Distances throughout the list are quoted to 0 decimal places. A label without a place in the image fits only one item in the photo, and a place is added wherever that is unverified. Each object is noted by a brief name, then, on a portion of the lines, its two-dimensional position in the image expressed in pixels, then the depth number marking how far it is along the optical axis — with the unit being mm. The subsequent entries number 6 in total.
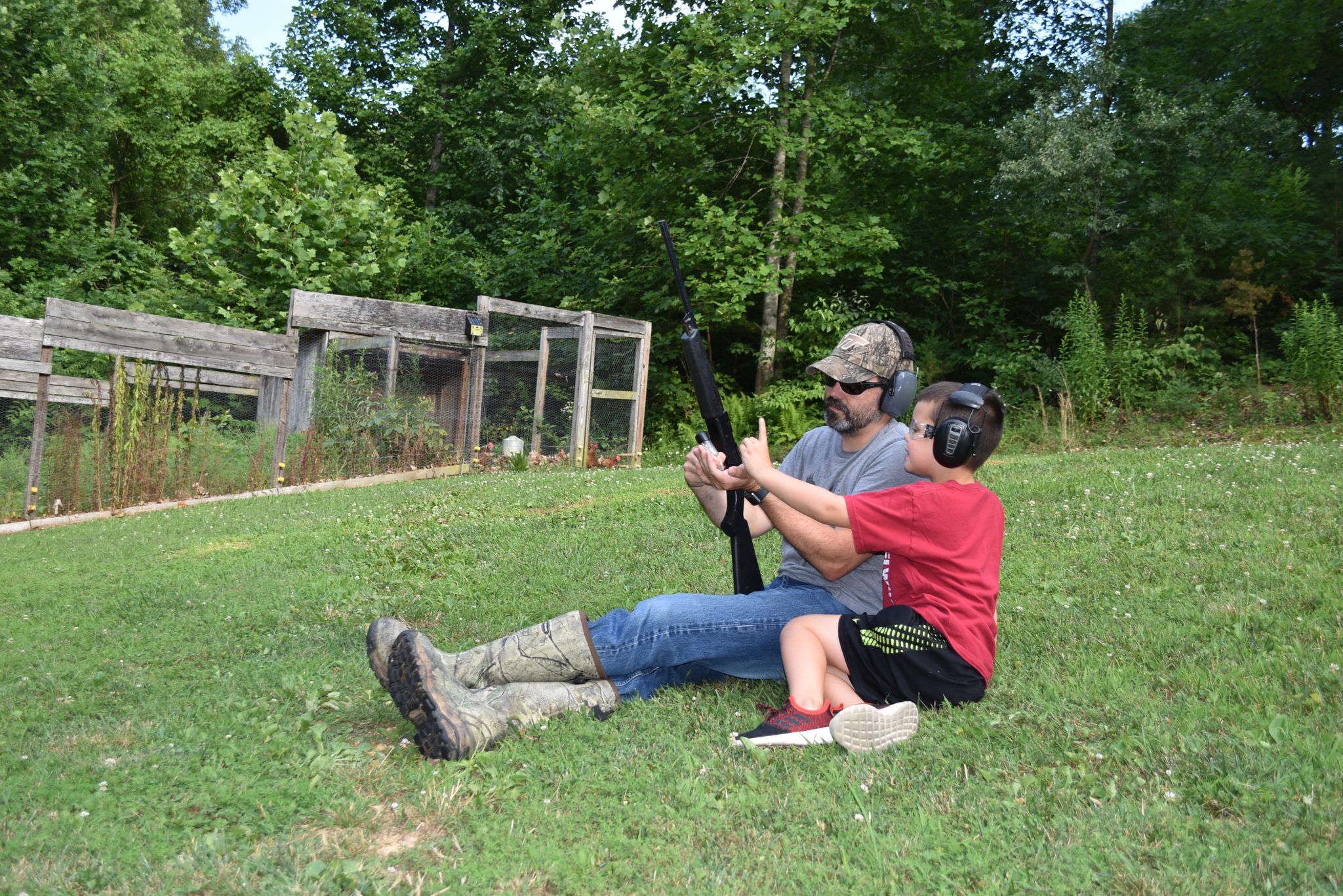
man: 3623
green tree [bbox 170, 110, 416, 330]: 16641
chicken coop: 12156
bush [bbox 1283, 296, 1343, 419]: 11953
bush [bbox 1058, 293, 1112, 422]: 13719
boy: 3309
